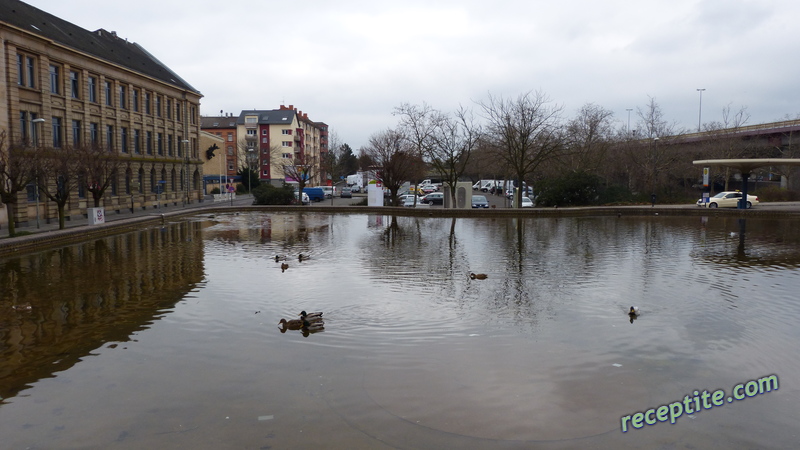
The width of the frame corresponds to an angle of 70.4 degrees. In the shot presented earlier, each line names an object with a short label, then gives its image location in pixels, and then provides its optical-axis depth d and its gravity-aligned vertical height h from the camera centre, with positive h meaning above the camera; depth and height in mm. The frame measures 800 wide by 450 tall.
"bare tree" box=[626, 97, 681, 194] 50969 +3206
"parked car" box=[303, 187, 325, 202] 60994 -725
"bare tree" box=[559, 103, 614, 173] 52250 +4238
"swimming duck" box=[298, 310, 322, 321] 10836 -2468
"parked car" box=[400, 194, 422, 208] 49988 -1157
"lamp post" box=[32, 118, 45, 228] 34012 +3554
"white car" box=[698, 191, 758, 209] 42875 -900
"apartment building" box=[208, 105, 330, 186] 110500 +10571
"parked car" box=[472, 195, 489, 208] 45656 -1160
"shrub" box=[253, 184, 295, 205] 47281 -653
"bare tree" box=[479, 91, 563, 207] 41500 +4501
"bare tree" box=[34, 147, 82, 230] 26625 +849
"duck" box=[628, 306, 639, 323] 11241 -2506
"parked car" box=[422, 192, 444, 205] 48938 -988
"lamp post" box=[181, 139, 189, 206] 56750 +2297
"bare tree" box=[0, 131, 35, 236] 24500 +649
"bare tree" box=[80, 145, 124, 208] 29859 +1098
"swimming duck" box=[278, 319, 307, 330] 10695 -2590
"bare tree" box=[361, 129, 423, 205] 44062 +1562
